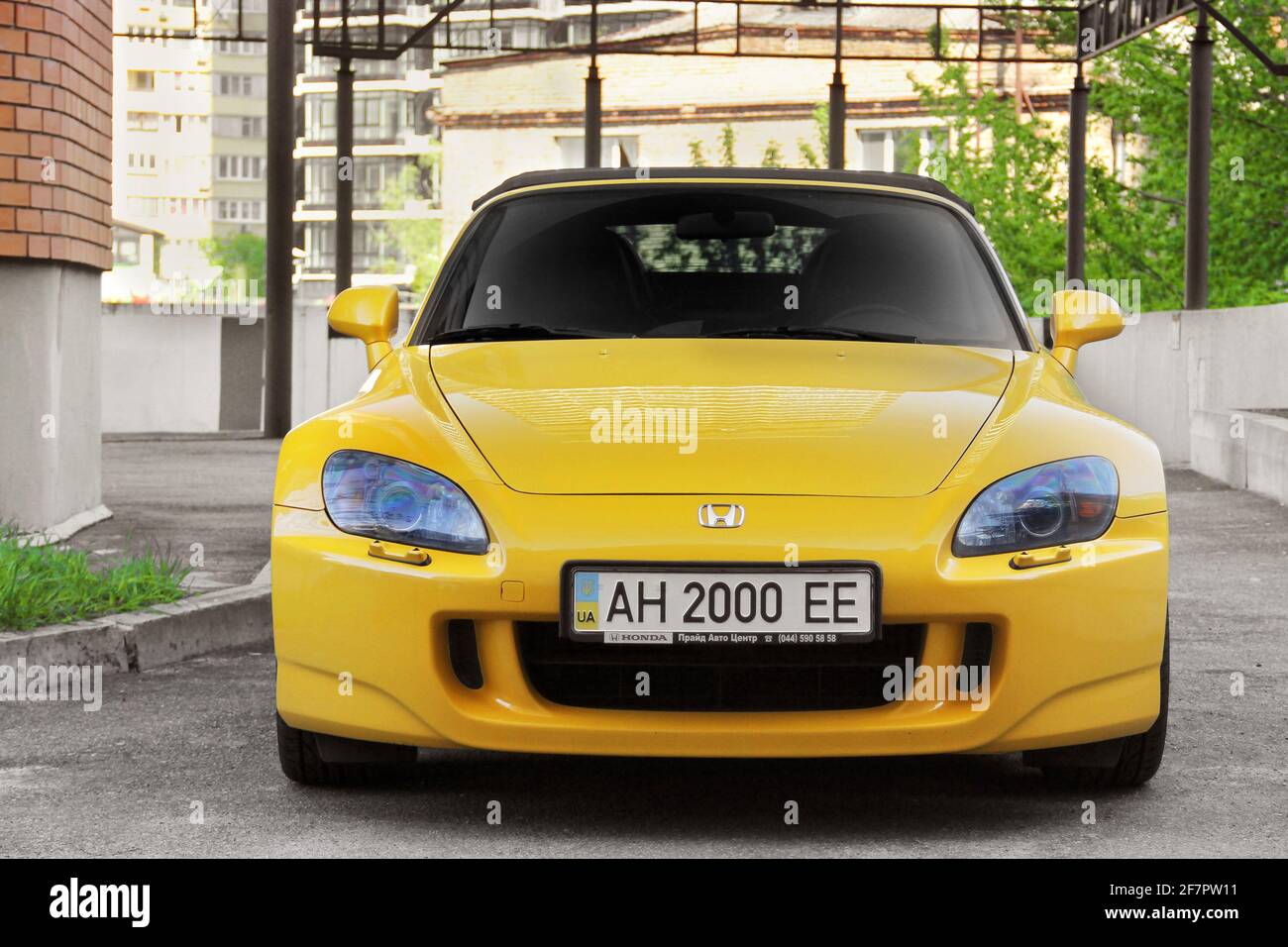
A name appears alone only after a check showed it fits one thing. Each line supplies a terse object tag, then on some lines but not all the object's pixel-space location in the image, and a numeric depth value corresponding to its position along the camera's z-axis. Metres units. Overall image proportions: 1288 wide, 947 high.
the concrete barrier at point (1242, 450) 12.49
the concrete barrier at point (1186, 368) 15.58
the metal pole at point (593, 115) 28.52
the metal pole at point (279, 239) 19.36
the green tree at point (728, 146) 55.59
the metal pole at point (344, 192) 24.62
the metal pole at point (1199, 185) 19.55
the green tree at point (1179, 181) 29.98
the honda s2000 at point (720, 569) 3.67
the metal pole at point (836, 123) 29.86
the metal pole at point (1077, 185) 26.53
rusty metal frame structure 19.42
